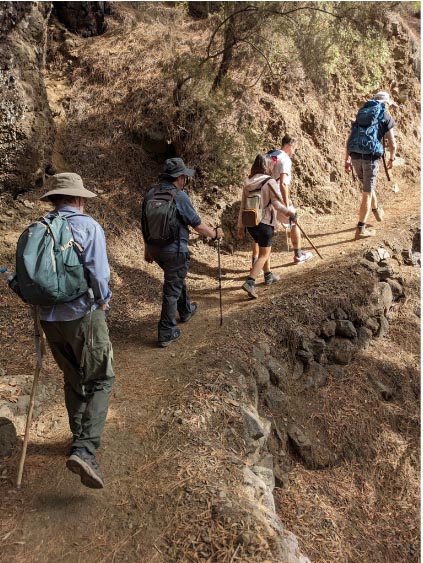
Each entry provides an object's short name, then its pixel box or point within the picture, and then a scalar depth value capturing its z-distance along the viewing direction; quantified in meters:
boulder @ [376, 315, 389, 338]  8.13
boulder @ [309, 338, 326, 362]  6.93
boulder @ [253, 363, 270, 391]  5.82
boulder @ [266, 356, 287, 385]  6.17
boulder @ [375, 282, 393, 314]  8.16
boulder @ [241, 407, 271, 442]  4.85
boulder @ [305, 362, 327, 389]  6.72
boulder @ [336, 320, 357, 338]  7.40
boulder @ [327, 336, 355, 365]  7.25
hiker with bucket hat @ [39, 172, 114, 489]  3.65
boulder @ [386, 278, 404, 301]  8.69
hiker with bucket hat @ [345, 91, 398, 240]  9.04
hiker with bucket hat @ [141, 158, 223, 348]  5.63
